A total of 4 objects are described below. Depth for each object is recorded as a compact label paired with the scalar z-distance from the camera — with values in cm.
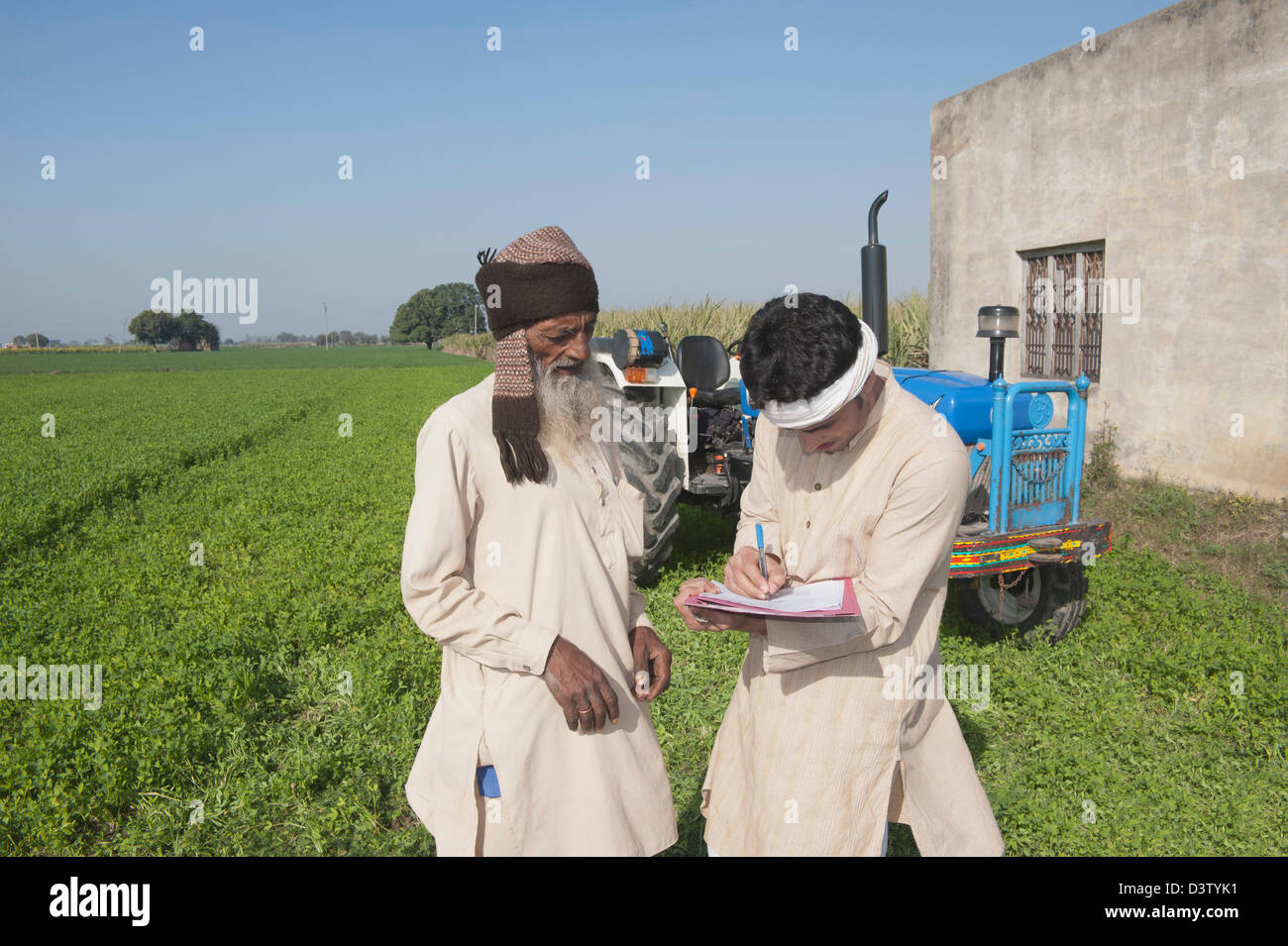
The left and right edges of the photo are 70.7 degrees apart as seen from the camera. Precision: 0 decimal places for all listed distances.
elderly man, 195
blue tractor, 489
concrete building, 756
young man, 199
